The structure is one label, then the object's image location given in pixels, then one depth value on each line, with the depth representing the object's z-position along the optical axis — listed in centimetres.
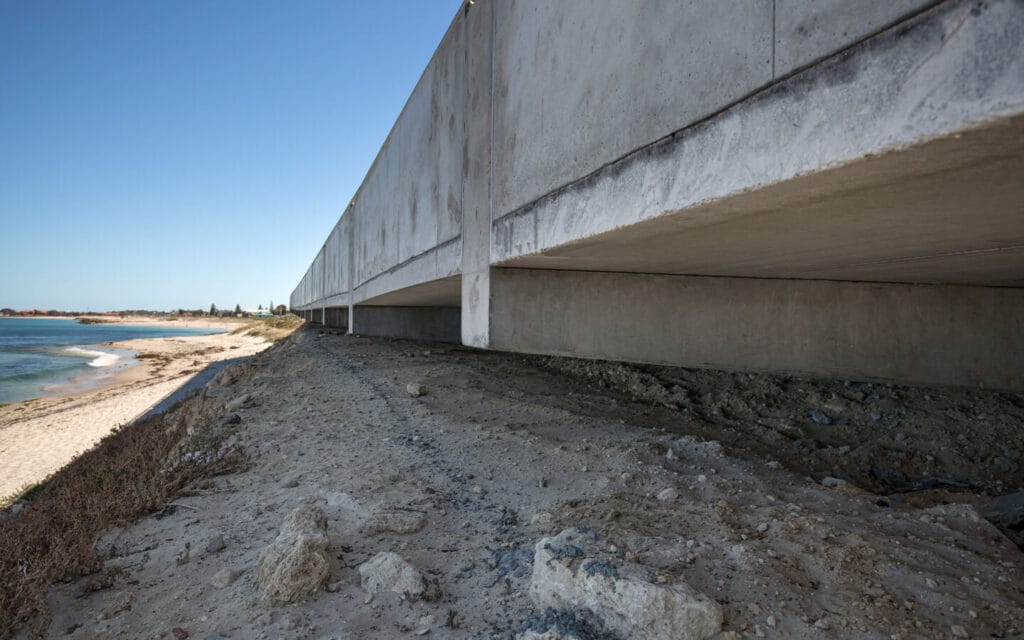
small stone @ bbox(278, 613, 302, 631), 252
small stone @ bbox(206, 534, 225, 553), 350
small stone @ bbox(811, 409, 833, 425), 567
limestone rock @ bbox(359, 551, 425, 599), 270
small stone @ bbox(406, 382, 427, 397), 664
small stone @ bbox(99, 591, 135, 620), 304
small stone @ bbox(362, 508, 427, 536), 334
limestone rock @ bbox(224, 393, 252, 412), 782
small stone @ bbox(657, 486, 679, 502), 338
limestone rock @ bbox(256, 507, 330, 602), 271
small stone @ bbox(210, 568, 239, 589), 302
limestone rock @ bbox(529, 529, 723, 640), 214
